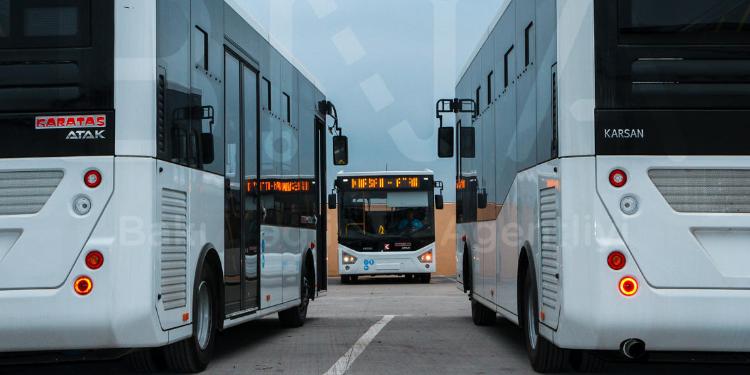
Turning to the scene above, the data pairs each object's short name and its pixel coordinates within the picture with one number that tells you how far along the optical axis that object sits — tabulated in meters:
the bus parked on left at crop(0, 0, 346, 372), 7.78
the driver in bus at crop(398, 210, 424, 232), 29.52
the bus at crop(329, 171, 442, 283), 29.53
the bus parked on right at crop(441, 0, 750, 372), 7.66
